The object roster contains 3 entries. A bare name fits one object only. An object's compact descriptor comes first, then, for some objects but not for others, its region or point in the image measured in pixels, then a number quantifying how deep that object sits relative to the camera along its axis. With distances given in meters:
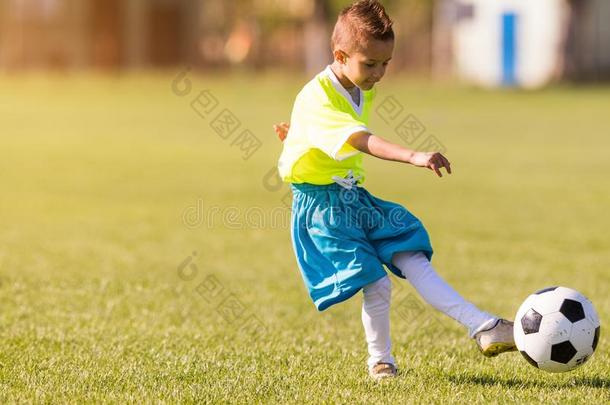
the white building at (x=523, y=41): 86.81
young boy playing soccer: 9.68
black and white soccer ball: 9.73
